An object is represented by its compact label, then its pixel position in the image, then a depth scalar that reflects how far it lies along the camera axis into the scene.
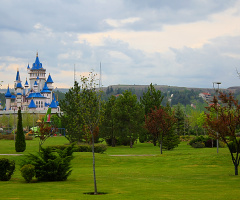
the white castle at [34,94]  157.11
